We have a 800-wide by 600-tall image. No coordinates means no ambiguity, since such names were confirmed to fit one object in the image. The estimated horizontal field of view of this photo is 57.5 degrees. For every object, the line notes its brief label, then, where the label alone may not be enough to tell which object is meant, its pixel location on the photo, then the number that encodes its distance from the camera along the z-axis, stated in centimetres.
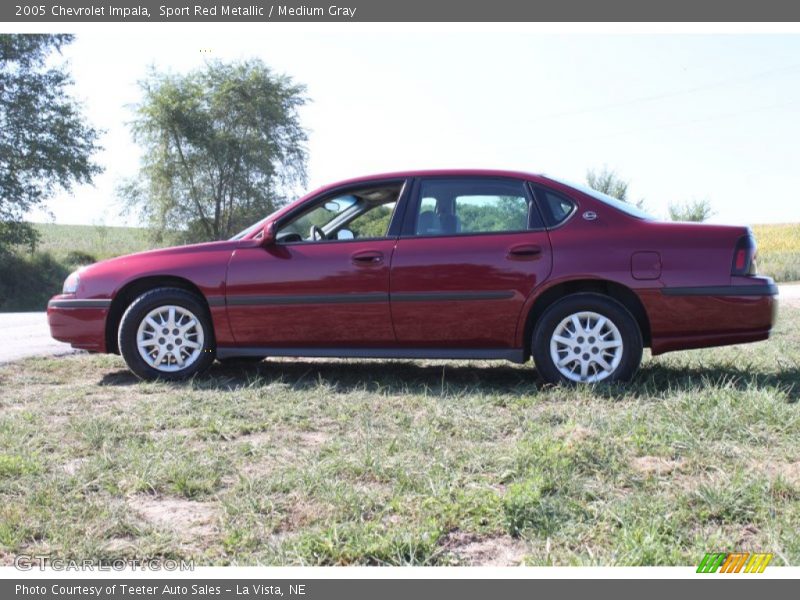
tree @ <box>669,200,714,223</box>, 3782
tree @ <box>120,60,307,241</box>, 3369
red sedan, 496
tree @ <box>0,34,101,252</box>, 2400
